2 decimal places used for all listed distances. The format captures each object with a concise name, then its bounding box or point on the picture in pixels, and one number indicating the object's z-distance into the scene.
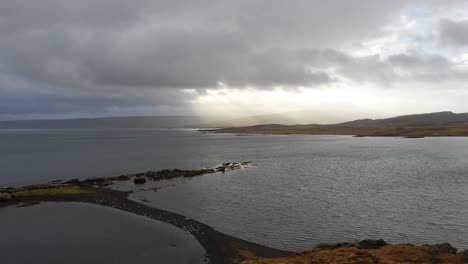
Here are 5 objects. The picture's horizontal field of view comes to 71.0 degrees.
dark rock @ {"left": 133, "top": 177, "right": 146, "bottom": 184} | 67.75
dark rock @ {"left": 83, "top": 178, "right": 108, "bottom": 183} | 69.43
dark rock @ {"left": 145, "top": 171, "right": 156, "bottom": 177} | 75.55
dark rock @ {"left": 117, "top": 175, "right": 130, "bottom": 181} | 72.30
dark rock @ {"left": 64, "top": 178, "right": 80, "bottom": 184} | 69.07
